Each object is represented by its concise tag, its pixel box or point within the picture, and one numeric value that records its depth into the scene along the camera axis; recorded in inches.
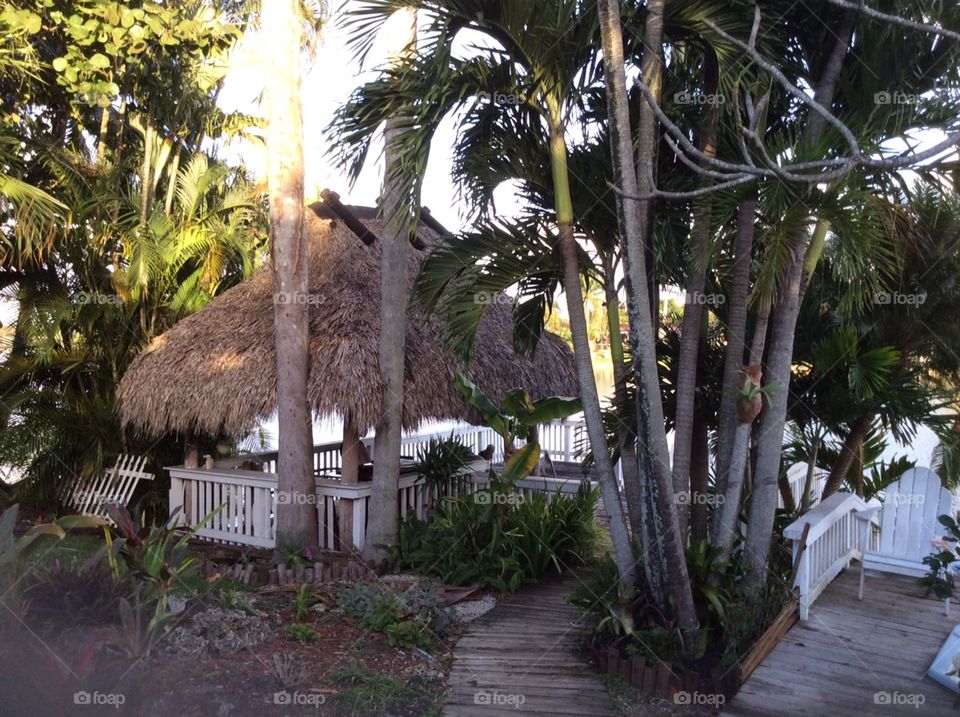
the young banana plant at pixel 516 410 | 287.7
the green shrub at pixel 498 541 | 297.6
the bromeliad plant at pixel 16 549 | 211.2
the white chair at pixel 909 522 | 268.2
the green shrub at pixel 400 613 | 239.0
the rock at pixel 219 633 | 216.8
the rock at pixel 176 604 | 223.4
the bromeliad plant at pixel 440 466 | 361.7
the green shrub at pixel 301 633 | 235.6
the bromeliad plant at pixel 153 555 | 221.1
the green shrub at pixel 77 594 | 215.6
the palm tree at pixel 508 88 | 217.0
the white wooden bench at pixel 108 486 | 423.2
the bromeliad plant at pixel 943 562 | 235.8
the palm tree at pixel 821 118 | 222.8
